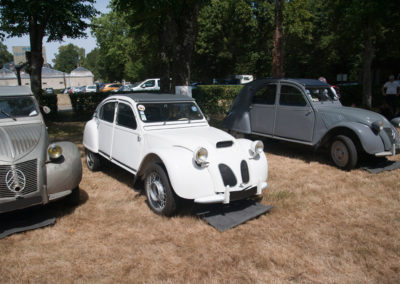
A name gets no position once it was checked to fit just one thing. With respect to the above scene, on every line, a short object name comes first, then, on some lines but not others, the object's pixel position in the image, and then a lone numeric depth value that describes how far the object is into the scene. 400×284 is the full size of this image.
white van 32.54
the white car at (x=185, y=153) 4.19
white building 73.25
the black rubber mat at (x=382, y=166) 6.61
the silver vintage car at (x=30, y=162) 3.92
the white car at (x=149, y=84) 24.56
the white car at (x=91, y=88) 38.43
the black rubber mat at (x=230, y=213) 4.28
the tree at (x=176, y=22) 8.65
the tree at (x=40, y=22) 10.90
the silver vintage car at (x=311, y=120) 6.54
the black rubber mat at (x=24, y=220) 4.12
